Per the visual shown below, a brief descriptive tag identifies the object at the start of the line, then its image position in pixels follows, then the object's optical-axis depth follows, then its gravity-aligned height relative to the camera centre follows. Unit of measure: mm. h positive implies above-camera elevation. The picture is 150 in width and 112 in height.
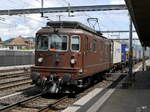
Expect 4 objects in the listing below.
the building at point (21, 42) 82450 +5809
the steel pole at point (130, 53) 14531 +143
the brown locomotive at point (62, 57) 9652 -28
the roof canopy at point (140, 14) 10096 +2387
